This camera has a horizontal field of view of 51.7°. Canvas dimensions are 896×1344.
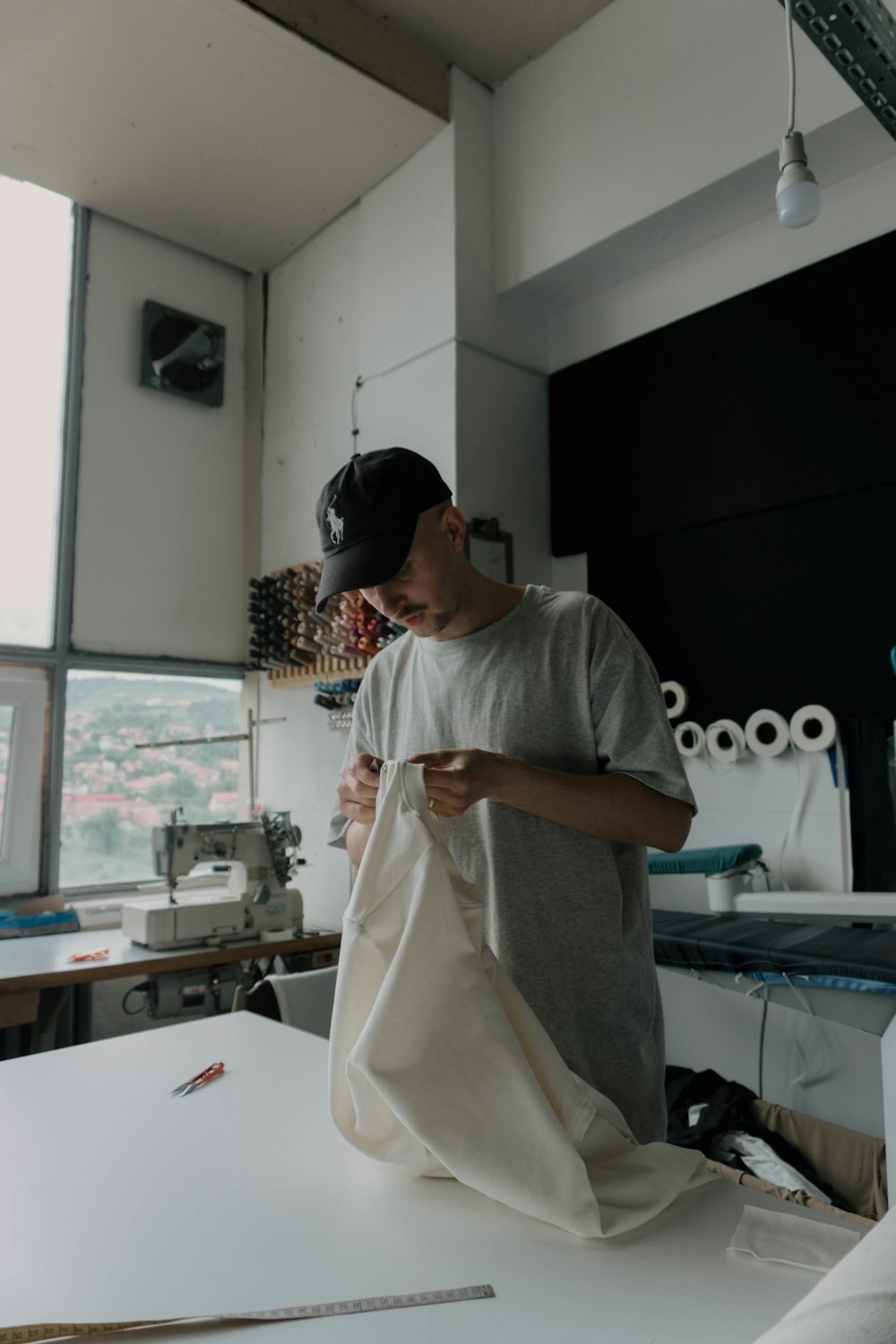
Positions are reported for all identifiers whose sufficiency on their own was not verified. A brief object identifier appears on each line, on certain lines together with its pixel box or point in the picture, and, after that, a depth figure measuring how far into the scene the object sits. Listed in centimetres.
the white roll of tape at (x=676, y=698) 293
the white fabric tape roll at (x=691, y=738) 288
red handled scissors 131
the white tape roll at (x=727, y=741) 279
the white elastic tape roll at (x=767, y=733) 268
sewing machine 299
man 124
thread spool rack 335
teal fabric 259
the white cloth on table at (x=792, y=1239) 84
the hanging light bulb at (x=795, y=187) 142
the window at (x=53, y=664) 364
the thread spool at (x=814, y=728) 256
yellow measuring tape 75
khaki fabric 215
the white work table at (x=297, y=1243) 77
